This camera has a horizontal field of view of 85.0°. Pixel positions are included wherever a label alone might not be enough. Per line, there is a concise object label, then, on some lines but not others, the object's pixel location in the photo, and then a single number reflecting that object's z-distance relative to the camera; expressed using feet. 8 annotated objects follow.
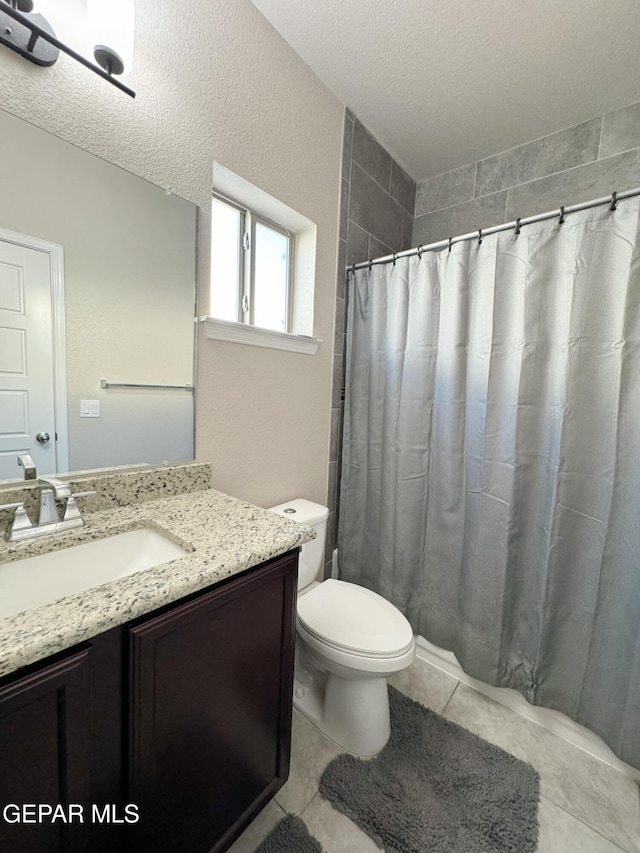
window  4.80
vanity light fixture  2.50
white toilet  3.75
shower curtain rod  3.71
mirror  2.77
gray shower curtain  3.87
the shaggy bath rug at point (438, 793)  3.26
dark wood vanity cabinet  1.77
